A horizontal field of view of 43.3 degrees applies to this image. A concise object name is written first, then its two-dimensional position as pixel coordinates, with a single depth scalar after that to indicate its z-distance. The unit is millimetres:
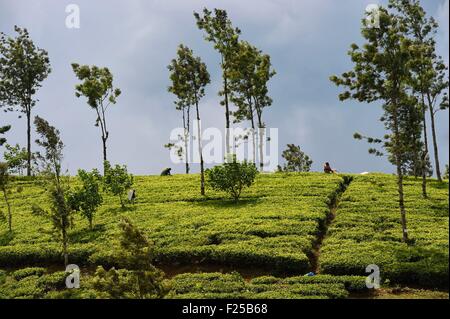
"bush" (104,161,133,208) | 52219
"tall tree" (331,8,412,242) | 36656
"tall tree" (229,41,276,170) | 70938
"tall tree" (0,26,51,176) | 82375
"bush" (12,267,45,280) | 36656
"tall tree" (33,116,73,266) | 34281
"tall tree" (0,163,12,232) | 48062
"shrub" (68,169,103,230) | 45250
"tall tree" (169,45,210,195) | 61156
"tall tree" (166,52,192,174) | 63062
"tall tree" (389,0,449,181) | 58750
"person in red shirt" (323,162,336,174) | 64800
